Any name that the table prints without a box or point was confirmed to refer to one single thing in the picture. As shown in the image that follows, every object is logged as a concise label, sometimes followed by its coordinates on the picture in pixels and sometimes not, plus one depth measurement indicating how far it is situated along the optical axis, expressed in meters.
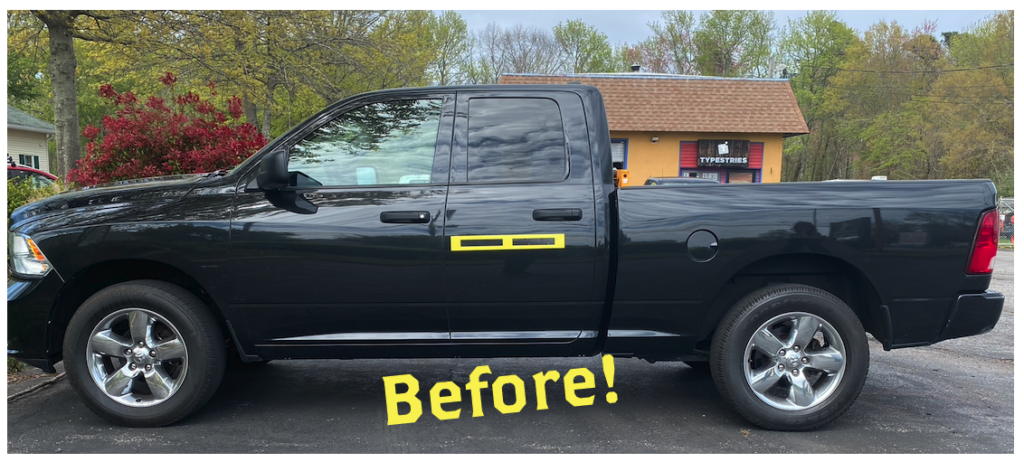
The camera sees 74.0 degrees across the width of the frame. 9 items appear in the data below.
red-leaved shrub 7.19
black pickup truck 3.63
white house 30.11
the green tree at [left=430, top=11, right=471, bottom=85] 36.78
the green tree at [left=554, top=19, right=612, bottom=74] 47.22
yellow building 23.97
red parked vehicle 15.46
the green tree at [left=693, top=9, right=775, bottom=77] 44.69
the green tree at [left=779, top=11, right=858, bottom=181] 44.03
